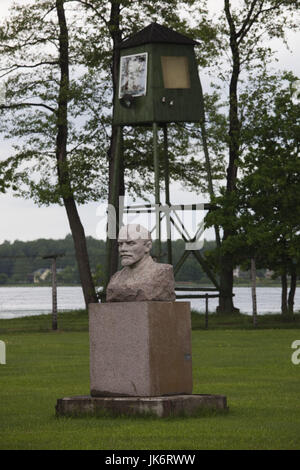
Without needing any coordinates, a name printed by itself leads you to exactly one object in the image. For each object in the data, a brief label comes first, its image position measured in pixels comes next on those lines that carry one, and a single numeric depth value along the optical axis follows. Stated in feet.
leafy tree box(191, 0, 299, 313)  151.64
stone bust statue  50.52
